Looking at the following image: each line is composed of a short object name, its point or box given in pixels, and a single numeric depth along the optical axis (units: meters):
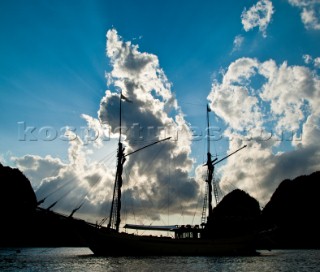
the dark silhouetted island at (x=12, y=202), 184.38
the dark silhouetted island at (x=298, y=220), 189.75
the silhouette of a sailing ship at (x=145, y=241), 52.12
